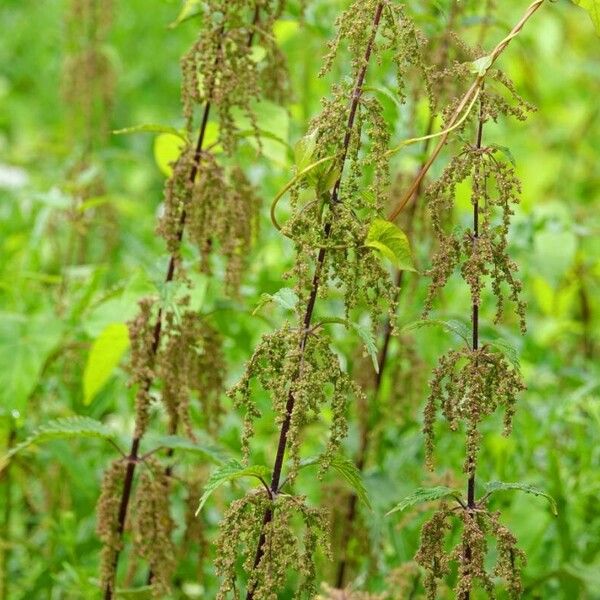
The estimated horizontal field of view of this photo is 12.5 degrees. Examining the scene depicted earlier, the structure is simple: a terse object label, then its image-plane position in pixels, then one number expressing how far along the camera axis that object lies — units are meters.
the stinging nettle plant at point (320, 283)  1.05
